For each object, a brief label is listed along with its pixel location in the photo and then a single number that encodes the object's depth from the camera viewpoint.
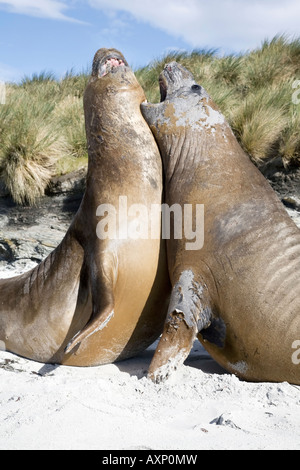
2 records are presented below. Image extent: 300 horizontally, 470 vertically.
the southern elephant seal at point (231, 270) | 3.37
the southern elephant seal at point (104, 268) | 3.77
